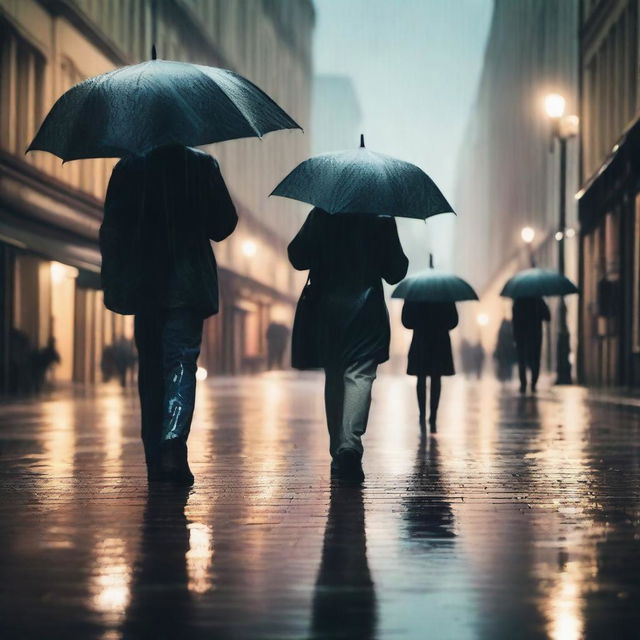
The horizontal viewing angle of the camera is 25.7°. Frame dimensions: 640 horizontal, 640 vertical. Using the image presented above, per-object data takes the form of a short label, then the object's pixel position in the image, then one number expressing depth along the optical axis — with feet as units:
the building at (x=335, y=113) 442.09
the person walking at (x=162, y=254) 23.62
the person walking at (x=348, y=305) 25.89
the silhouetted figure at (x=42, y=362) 79.61
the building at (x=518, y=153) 152.46
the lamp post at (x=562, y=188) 93.56
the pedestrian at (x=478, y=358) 164.55
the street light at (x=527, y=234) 143.57
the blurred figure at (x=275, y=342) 167.22
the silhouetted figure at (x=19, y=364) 76.54
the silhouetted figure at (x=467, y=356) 183.52
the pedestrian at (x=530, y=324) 71.72
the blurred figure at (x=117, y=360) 101.60
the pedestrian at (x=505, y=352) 116.98
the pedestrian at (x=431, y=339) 42.98
